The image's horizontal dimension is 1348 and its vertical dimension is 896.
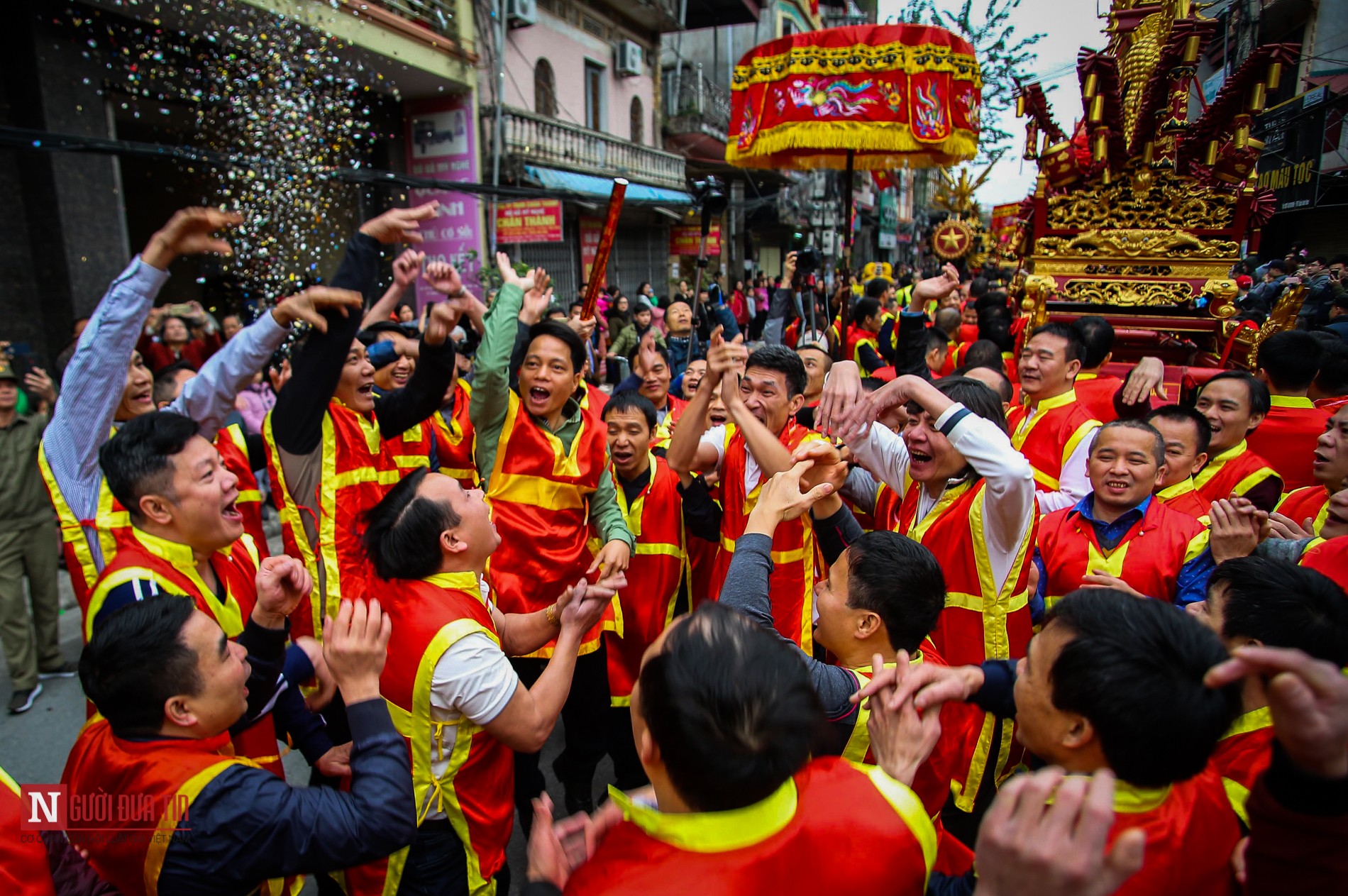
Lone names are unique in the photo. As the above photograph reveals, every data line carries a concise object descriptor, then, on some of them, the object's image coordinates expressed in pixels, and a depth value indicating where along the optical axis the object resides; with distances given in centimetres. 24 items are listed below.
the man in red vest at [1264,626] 143
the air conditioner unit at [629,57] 1585
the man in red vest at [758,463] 271
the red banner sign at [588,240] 1527
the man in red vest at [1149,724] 110
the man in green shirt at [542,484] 281
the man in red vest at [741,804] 100
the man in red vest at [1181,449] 280
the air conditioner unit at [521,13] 1178
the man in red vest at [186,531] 185
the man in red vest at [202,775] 133
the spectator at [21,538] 371
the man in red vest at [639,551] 317
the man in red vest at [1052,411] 322
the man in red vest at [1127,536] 234
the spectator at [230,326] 772
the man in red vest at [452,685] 171
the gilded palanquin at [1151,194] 398
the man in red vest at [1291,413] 339
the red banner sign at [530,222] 1060
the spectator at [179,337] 596
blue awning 1284
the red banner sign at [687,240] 1861
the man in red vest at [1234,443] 295
